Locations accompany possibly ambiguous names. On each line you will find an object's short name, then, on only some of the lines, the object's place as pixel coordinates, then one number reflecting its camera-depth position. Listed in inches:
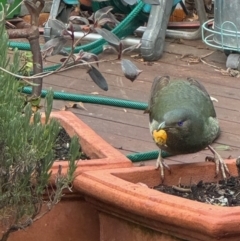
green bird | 108.3
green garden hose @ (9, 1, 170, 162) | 138.3
